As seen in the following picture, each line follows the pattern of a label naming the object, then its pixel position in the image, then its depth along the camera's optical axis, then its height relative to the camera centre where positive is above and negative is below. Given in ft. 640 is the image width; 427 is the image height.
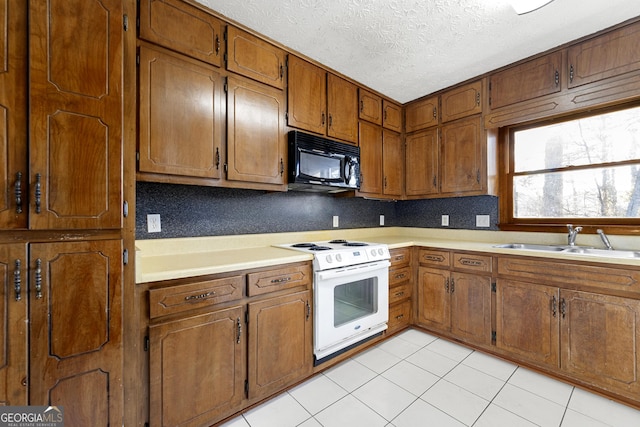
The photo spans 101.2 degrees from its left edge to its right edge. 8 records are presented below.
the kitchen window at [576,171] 6.72 +1.22
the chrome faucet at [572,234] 6.99 -0.55
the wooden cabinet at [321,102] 7.03 +3.31
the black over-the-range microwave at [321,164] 6.84 +1.44
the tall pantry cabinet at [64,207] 3.10 +0.13
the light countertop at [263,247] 4.66 -0.87
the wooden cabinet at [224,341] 4.24 -2.33
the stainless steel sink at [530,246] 7.23 -0.95
